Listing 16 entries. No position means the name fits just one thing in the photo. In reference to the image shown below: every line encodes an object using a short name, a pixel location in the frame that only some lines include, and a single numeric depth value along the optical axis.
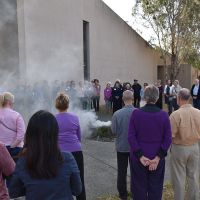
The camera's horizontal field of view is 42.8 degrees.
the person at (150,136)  2.87
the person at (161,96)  10.99
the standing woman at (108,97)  11.83
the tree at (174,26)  17.02
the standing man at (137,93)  12.33
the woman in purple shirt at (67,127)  3.07
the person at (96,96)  12.01
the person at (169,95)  10.70
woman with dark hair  1.72
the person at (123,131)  3.47
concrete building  10.04
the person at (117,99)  11.12
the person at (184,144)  3.23
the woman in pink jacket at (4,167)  2.07
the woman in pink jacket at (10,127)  3.38
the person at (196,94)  9.88
